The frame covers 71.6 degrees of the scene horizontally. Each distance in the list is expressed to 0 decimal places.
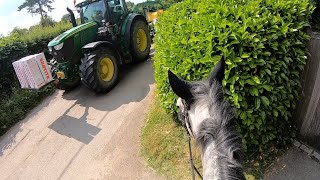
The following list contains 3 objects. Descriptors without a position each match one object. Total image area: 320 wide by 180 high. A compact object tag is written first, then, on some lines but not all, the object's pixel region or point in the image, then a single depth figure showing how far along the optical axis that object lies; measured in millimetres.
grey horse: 1153
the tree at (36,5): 34147
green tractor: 5289
